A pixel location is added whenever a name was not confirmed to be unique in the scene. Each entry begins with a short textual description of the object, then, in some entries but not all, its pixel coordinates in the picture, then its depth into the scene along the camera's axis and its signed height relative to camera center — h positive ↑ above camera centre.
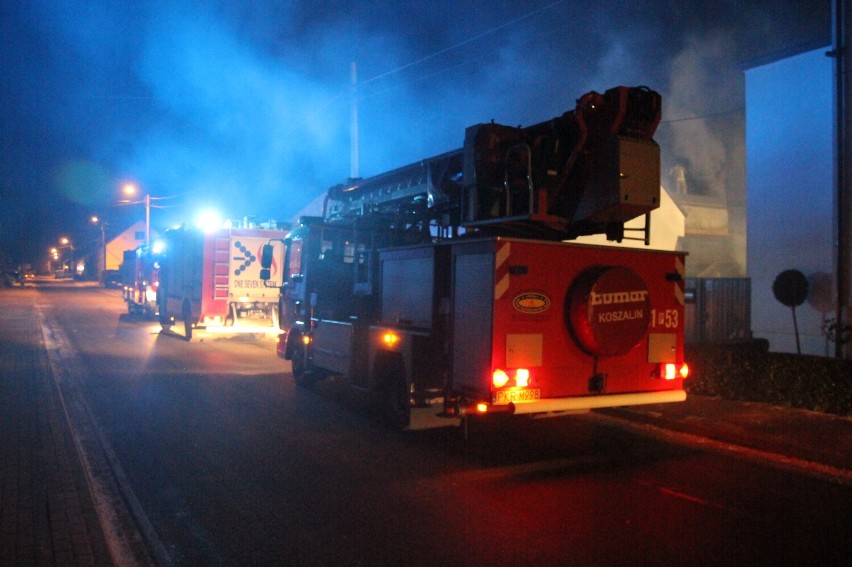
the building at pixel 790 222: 14.62 +1.88
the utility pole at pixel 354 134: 26.02 +6.18
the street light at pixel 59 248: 115.56 +9.57
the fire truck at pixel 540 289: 7.15 +0.20
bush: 9.52 -0.93
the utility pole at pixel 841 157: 12.44 +2.68
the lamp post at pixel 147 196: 46.14 +6.95
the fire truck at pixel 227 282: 19.38 +0.56
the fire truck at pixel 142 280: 26.75 +0.87
